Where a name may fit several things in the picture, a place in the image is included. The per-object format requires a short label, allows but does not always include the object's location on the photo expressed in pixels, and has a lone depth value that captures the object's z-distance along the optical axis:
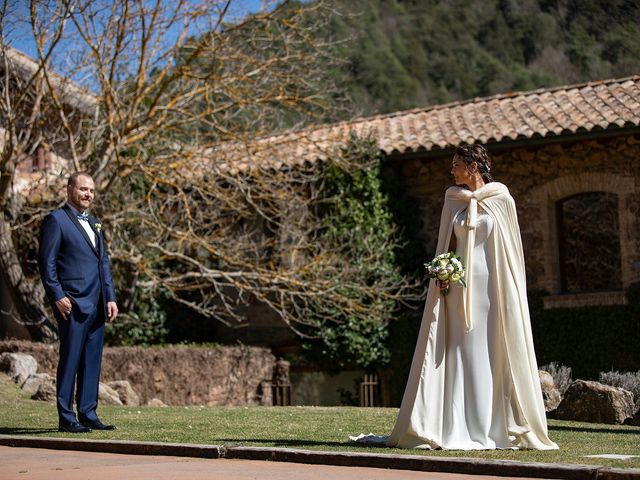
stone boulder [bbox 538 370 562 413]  11.64
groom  8.16
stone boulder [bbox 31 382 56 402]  12.31
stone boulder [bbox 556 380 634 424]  10.73
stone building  18.19
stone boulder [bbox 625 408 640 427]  10.48
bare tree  15.64
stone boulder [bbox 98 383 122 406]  12.58
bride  6.87
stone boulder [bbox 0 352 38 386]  13.38
